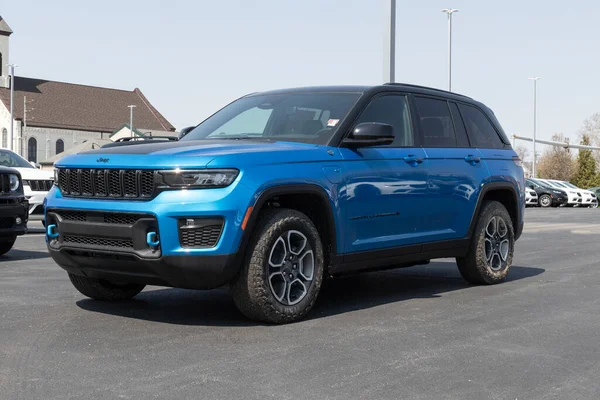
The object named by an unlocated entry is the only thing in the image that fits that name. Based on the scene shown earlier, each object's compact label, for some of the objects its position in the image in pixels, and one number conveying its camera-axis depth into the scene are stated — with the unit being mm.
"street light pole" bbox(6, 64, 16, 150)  90488
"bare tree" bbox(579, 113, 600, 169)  105625
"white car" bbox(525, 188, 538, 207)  44438
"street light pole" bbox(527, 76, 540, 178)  82062
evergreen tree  87500
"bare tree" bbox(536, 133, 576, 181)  110188
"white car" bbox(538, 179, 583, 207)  45062
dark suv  10570
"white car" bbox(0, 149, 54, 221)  16750
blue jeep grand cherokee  5773
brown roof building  94438
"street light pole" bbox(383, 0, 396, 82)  15117
